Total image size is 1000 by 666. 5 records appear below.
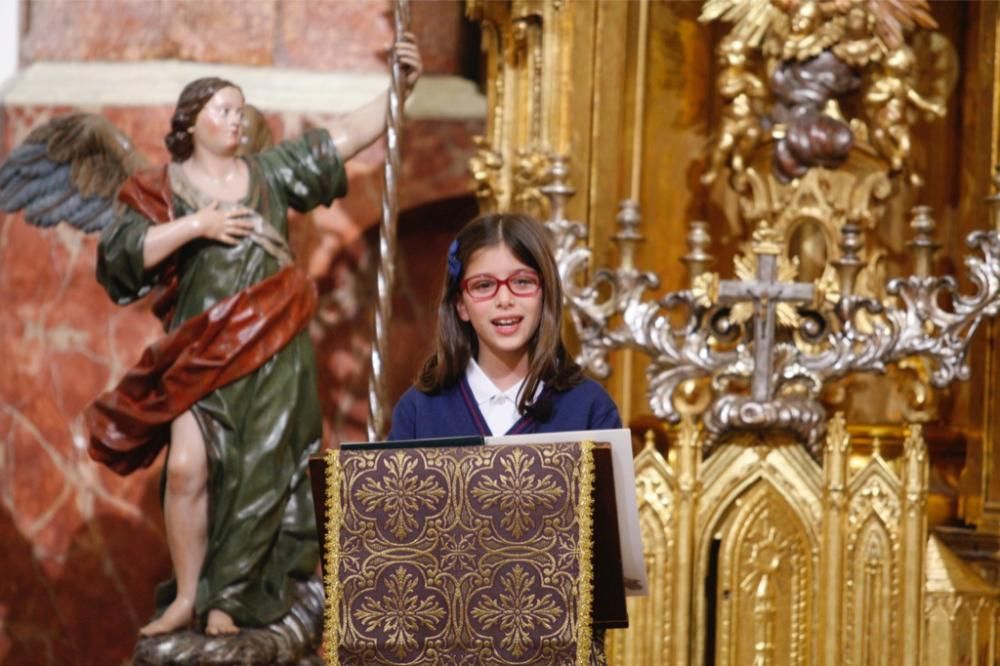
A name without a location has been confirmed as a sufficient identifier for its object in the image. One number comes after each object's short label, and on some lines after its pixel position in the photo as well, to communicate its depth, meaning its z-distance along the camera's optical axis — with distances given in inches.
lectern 202.6
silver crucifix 363.6
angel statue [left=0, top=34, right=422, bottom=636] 373.2
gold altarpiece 357.6
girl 219.9
